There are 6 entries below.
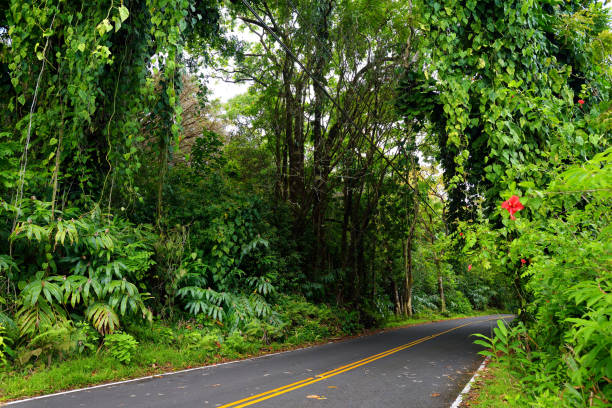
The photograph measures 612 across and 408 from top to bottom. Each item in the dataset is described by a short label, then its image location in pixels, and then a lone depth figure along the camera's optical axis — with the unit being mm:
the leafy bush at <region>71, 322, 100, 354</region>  5753
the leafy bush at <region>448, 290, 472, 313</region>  29203
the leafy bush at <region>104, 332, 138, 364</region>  5953
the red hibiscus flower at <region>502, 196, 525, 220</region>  3048
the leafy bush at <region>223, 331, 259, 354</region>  7879
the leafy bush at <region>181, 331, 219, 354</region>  7299
